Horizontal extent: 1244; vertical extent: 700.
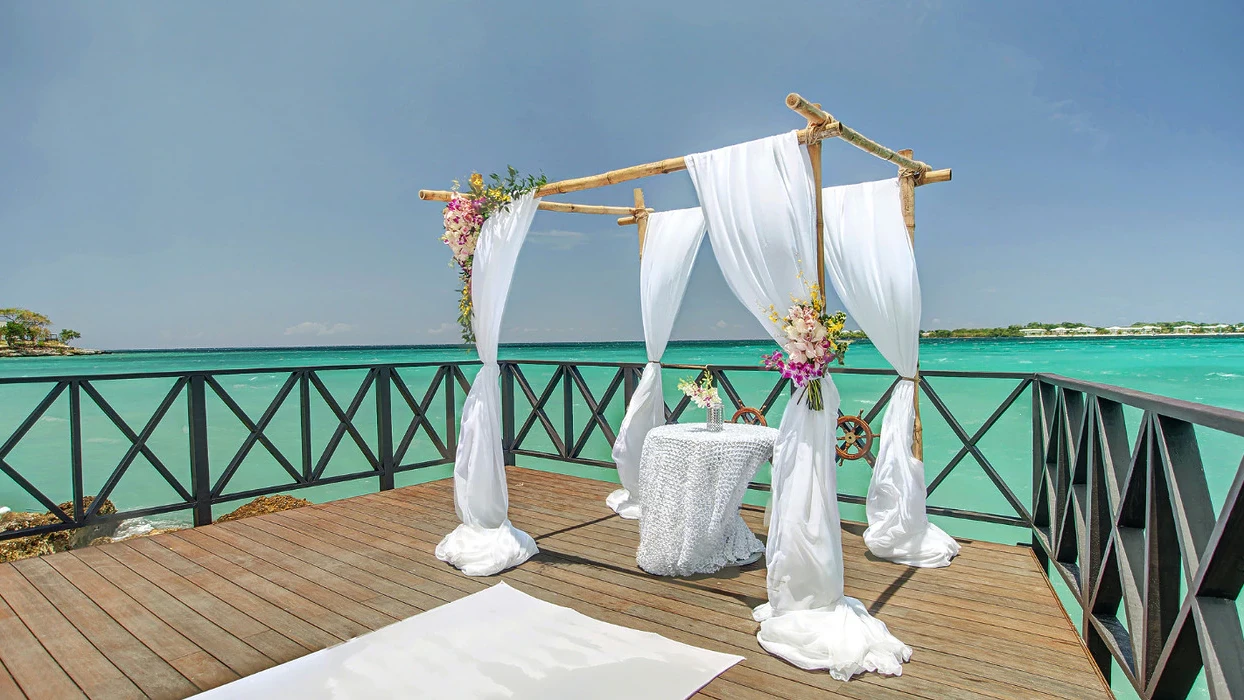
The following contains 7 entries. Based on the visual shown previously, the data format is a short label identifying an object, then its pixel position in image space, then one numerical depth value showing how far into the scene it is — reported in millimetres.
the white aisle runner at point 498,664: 2143
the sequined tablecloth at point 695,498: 3211
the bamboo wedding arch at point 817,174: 2686
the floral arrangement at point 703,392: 3698
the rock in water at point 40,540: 4887
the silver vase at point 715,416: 3578
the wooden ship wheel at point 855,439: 4223
